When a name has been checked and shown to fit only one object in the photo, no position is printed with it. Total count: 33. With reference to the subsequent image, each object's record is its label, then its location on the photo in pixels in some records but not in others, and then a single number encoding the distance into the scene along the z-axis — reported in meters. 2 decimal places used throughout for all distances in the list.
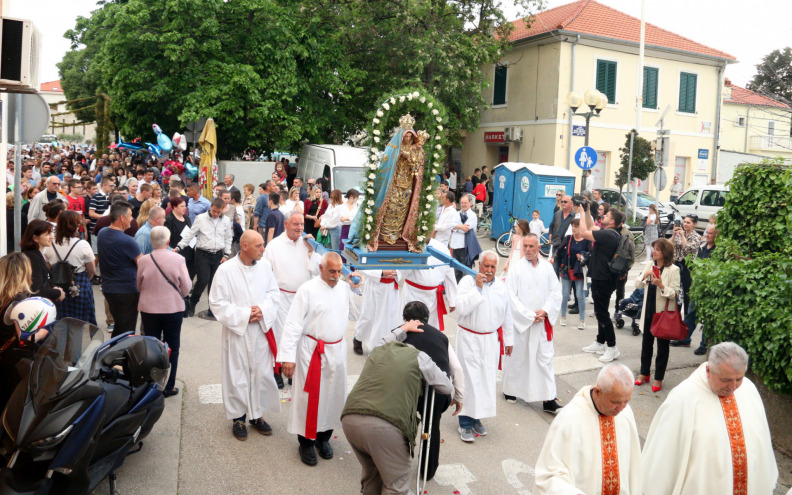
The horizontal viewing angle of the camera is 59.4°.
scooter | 4.24
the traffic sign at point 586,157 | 16.27
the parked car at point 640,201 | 21.62
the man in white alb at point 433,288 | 8.76
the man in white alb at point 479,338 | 6.82
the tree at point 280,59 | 22.02
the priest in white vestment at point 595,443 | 4.05
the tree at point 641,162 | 19.97
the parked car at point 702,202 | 22.38
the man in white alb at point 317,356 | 6.02
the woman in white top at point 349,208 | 12.14
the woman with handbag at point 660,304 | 8.10
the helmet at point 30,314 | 5.16
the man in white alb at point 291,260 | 8.02
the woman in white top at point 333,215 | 12.29
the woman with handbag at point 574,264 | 10.80
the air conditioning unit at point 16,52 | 6.45
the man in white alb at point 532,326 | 7.58
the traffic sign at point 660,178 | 16.85
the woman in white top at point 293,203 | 13.20
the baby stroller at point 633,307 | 10.59
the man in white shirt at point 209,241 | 10.40
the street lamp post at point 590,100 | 17.50
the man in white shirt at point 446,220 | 12.20
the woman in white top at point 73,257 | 7.61
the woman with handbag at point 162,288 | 6.93
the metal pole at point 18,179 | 8.19
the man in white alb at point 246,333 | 6.44
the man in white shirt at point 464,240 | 12.60
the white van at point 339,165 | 18.47
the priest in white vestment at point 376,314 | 9.24
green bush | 6.37
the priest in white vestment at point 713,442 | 4.60
